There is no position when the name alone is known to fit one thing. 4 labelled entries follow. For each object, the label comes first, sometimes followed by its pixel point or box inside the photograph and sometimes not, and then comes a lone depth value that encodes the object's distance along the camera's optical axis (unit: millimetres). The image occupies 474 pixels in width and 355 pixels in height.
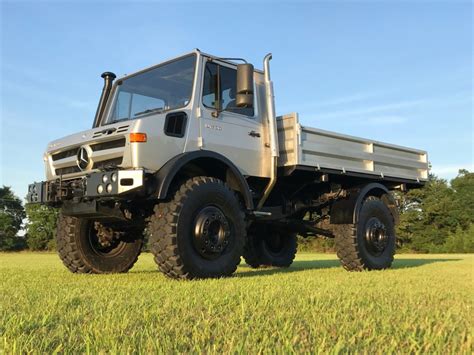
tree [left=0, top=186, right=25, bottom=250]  59100
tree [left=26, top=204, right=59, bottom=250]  59594
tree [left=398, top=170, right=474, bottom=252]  52000
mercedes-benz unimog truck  5383
